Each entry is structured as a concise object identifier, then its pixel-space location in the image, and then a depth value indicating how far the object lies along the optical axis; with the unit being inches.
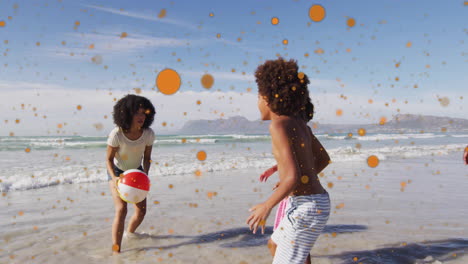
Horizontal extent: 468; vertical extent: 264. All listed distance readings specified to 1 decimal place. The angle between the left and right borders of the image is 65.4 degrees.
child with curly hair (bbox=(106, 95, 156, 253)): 162.6
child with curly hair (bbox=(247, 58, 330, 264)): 89.3
